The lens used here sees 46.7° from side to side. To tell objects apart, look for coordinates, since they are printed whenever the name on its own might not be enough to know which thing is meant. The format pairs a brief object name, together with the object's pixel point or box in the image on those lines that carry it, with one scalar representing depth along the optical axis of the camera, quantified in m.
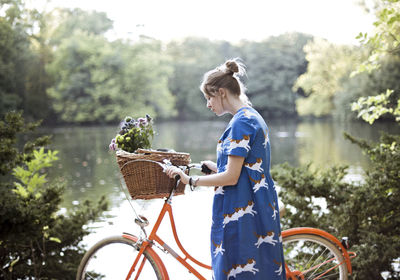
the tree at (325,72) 20.18
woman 1.85
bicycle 2.12
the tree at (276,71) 32.56
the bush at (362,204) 3.08
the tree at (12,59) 7.41
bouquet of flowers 2.07
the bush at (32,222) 2.57
